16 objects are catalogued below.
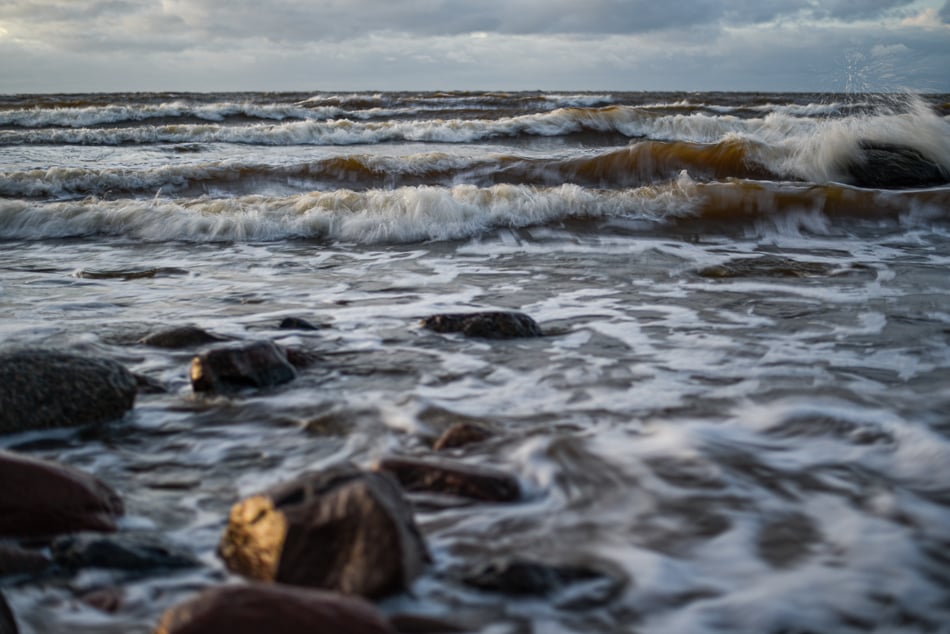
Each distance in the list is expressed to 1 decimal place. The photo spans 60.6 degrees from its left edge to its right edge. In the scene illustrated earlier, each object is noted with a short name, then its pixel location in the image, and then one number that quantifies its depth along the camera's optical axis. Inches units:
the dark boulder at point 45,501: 67.0
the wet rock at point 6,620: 52.4
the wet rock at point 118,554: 63.6
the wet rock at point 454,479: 74.8
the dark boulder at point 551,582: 60.1
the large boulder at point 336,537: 56.8
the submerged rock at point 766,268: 184.2
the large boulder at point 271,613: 47.2
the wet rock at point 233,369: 104.6
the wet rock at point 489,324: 131.0
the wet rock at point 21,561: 62.9
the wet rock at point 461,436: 87.4
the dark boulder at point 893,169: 294.8
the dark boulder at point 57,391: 91.7
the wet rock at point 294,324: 136.3
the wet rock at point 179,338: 125.2
